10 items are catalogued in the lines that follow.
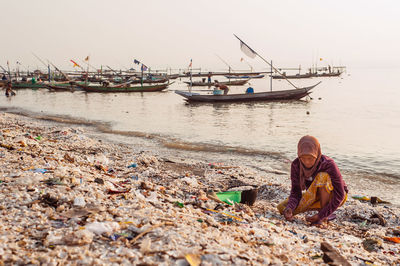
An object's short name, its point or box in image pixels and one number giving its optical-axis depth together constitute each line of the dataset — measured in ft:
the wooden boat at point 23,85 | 129.70
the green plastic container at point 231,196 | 13.50
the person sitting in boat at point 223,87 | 88.72
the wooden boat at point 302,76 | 297.74
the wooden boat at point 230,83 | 149.30
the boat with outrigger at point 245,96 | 84.17
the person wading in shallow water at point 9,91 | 98.43
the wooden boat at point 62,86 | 122.93
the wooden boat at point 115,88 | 116.16
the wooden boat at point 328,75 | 319.47
